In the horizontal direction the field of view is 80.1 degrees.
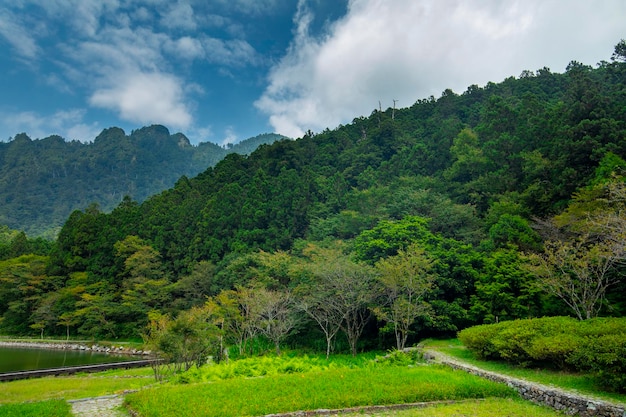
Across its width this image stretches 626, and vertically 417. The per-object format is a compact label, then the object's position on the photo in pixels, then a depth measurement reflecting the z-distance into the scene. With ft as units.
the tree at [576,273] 45.52
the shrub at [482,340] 40.32
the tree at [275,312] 69.51
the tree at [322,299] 67.21
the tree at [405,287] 59.26
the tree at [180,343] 44.86
